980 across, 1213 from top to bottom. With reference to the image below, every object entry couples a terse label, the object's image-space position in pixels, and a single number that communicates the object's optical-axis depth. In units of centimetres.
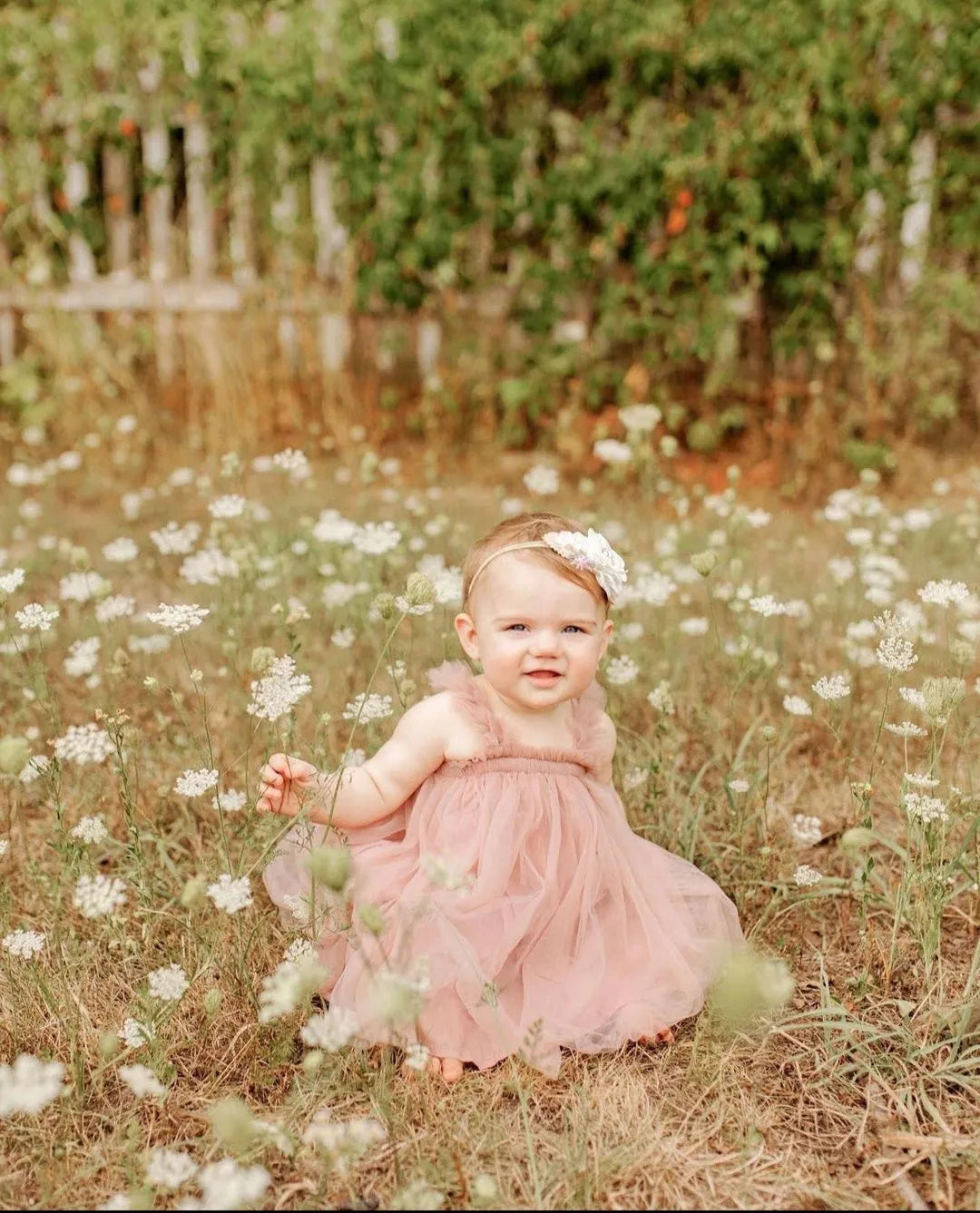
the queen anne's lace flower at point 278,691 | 205
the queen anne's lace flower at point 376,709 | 227
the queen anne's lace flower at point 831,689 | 226
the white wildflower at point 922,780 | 203
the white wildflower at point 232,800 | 211
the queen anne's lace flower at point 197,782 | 200
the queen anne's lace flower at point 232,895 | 176
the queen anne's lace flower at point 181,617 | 205
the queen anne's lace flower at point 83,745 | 196
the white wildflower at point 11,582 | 219
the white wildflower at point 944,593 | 236
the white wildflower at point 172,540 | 295
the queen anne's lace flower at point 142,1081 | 158
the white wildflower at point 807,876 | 218
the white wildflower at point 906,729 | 218
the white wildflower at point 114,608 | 269
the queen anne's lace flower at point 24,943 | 199
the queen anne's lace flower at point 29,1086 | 142
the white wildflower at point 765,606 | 252
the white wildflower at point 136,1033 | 182
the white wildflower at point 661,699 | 237
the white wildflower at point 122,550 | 323
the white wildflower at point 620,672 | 267
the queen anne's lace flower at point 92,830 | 197
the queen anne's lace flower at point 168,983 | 178
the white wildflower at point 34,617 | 220
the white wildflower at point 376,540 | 279
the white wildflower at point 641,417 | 355
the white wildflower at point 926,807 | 199
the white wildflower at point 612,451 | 360
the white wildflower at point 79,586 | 292
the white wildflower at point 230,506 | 288
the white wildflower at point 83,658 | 260
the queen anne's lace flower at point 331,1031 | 160
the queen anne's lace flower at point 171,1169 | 150
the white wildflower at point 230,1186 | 133
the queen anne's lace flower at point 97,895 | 177
